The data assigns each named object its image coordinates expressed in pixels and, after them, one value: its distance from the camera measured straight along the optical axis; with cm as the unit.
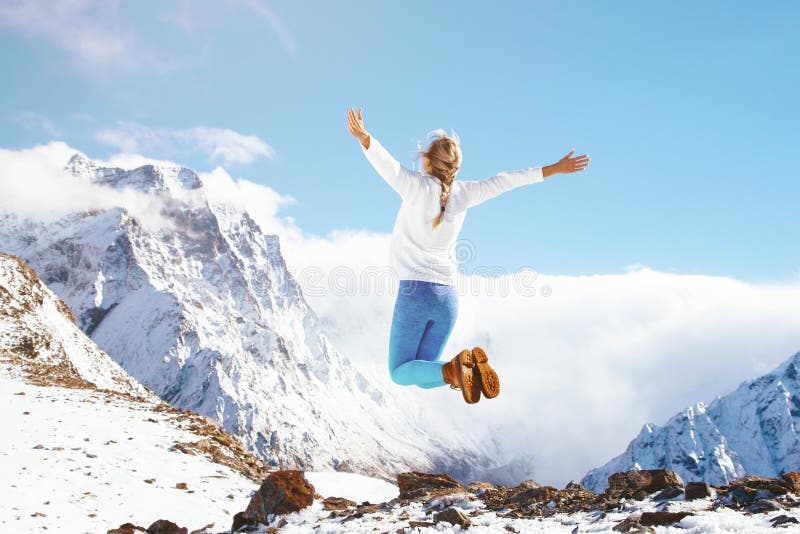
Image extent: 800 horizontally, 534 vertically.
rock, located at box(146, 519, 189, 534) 901
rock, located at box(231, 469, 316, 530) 927
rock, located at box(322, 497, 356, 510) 960
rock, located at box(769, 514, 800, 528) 573
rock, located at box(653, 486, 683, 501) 755
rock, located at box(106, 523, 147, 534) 892
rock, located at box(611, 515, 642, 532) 613
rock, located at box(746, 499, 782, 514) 642
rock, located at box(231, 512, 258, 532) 912
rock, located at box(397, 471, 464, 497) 1048
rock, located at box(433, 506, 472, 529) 721
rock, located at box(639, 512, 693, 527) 621
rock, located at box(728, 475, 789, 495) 700
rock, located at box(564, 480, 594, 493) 949
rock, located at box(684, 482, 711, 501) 729
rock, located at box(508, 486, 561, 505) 862
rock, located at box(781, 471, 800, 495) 700
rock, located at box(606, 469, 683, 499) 796
